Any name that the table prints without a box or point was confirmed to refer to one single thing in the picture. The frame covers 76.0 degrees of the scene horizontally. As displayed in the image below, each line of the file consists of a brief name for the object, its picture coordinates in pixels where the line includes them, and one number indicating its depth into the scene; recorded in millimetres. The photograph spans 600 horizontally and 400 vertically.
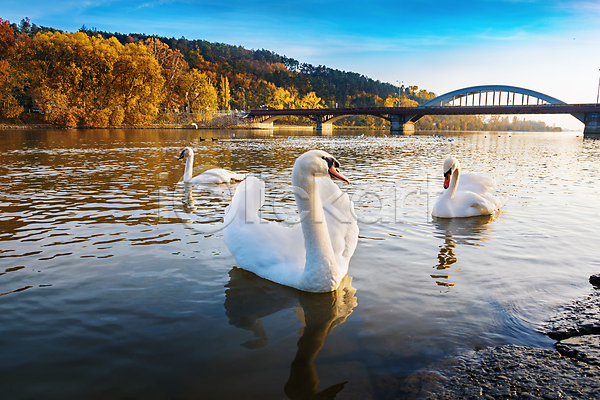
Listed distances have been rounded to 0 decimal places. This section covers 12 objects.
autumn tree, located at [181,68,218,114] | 88312
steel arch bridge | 64875
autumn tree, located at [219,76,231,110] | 104300
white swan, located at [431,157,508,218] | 7434
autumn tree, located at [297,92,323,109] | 134938
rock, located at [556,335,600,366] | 2789
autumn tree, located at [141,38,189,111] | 90000
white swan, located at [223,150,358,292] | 3830
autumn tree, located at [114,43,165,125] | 69438
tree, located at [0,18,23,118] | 59719
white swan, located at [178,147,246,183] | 11125
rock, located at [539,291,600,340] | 3232
